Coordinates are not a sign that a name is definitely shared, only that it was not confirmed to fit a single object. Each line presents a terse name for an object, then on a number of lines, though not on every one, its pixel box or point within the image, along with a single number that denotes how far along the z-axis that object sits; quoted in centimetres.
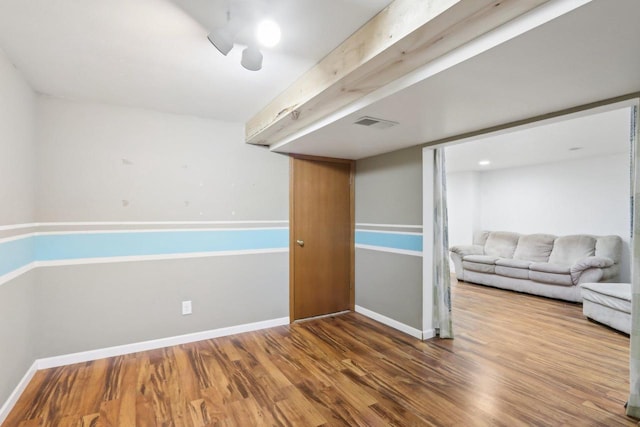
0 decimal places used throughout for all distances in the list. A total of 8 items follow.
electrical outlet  301
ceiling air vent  233
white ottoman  309
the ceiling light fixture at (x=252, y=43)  145
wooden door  367
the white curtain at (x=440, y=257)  314
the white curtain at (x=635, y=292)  184
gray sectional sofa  432
